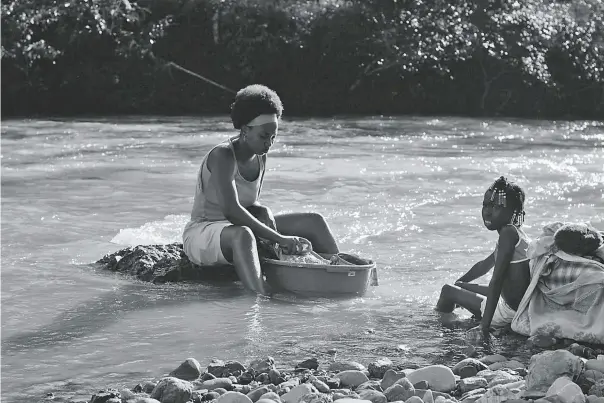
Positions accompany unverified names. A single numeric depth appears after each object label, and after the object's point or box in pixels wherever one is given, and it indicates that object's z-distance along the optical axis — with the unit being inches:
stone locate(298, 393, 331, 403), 155.8
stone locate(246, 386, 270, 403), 162.4
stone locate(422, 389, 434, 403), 158.7
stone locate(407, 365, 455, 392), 169.3
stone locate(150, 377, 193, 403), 161.6
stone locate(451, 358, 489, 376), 178.9
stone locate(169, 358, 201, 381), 177.8
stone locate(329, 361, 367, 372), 180.1
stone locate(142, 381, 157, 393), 170.2
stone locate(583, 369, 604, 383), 168.4
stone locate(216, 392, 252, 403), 155.9
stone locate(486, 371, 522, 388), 169.3
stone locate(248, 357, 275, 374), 177.3
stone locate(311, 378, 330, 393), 166.7
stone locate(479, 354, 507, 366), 186.4
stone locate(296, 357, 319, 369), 182.5
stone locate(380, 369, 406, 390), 169.3
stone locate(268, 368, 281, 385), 173.3
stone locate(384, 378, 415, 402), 161.4
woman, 243.1
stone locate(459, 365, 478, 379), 176.4
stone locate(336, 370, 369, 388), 173.0
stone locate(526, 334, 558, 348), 198.2
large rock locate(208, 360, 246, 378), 177.9
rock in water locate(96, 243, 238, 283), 260.2
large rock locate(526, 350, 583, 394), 161.5
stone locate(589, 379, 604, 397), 158.7
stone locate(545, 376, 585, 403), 151.7
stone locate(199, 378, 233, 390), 169.5
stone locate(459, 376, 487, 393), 167.6
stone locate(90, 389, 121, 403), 161.6
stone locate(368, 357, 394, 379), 178.4
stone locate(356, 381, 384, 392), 169.5
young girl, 204.8
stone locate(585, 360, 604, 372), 173.2
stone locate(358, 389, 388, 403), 159.9
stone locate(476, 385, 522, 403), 154.2
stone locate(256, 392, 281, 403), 158.1
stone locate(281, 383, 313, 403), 160.1
